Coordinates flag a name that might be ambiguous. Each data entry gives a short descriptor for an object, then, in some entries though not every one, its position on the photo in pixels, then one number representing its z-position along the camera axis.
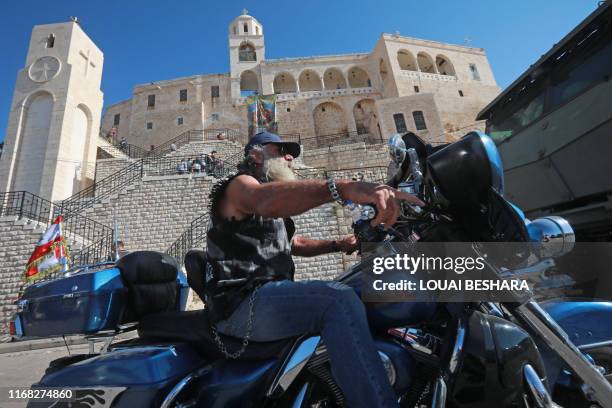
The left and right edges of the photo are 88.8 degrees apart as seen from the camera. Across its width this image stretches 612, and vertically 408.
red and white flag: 7.18
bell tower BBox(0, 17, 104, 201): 19.94
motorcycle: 1.08
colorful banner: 32.06
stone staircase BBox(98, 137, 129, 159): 24.38
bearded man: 1.11
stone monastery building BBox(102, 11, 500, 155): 33.28
